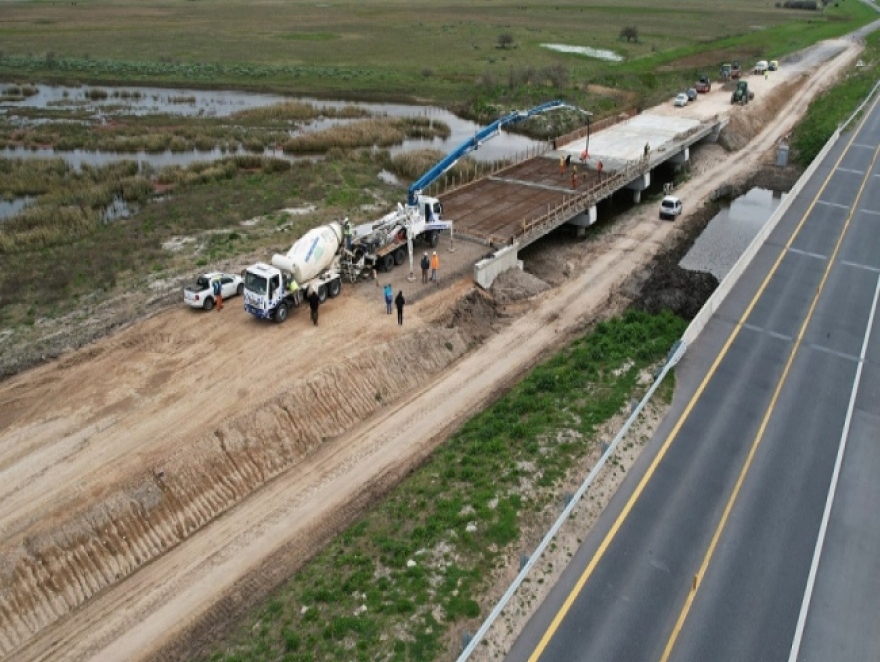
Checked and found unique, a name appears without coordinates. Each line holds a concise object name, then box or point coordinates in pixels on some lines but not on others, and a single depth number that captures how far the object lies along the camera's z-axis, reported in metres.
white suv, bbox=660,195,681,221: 44.75
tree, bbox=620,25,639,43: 121.50
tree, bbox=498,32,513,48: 113.69
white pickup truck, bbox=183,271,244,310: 29.25
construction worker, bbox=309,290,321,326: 27.94
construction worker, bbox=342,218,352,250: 31.67
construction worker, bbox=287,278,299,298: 28.62
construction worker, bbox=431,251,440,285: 31.52
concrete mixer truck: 27.70
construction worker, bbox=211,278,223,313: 29.75
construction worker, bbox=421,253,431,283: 32.16
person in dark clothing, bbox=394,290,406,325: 28.27
